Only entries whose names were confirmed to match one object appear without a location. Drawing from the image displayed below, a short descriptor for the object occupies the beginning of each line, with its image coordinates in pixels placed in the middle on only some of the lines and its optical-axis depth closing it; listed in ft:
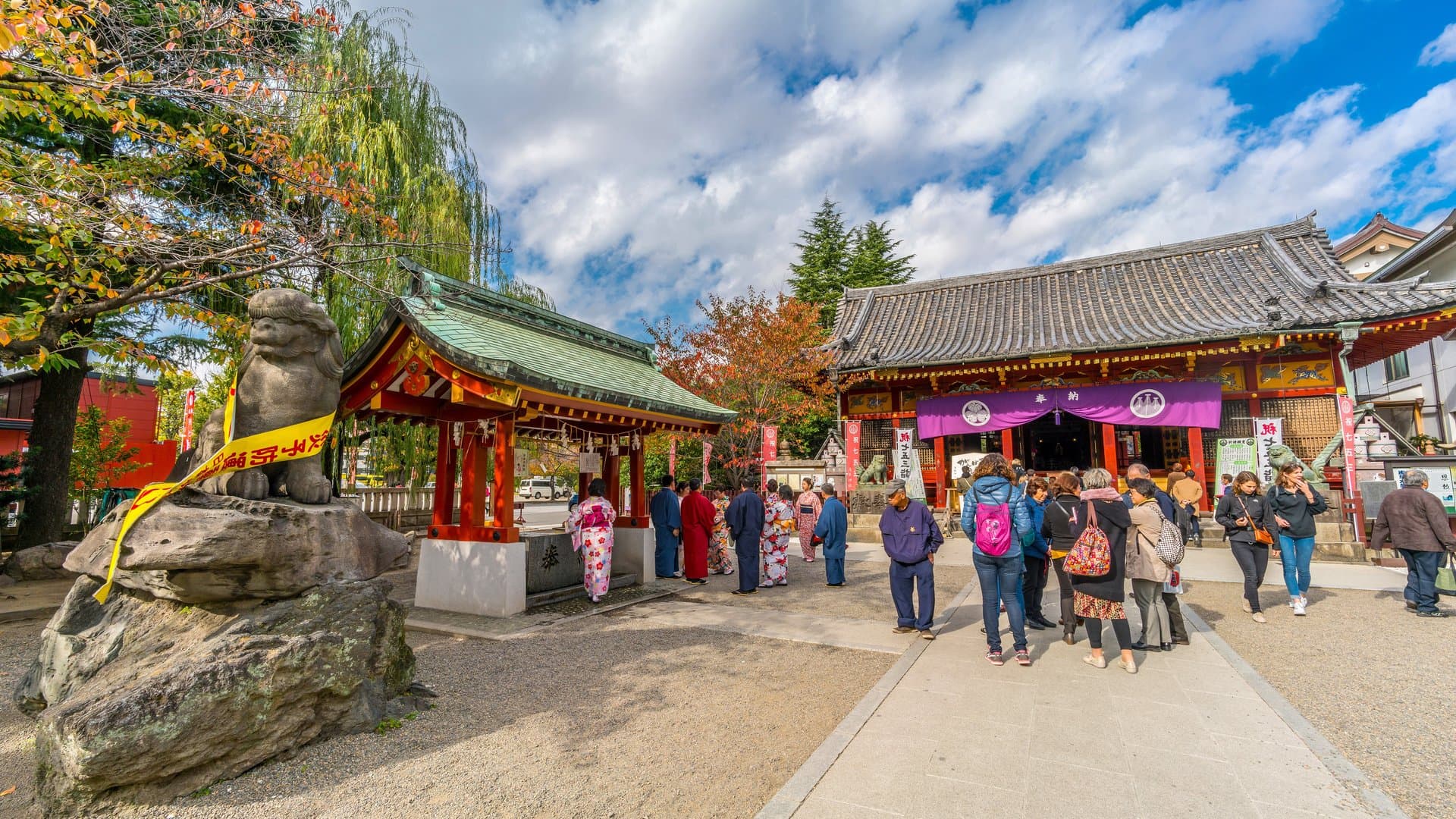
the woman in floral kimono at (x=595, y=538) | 25.32
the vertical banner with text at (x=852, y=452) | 54.85
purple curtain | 44.50
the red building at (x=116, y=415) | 53.98
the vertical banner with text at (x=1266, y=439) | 42.32
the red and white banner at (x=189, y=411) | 37.78
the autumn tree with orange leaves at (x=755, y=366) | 56.24
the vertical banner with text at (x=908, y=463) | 50.80
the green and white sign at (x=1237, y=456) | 43.45
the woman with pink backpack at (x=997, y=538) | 17.02
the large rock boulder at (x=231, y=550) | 11.14
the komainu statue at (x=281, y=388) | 13.20
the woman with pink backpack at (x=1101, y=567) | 16.58
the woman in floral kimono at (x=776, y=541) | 30.42
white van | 143.32
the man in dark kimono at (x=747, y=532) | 28.35
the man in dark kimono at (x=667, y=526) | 31.48
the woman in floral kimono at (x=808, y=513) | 41.04
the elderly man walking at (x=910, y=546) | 19.58
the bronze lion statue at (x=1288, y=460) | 37.76
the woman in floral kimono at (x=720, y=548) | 34.60
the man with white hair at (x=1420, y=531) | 21.59
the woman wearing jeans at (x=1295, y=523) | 22.06
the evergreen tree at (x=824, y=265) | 96.55
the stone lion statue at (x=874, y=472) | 52.95
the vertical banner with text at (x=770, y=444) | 53.78
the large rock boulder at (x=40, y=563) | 28.66
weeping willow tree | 32.17
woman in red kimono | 31.04
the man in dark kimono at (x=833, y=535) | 28.99
